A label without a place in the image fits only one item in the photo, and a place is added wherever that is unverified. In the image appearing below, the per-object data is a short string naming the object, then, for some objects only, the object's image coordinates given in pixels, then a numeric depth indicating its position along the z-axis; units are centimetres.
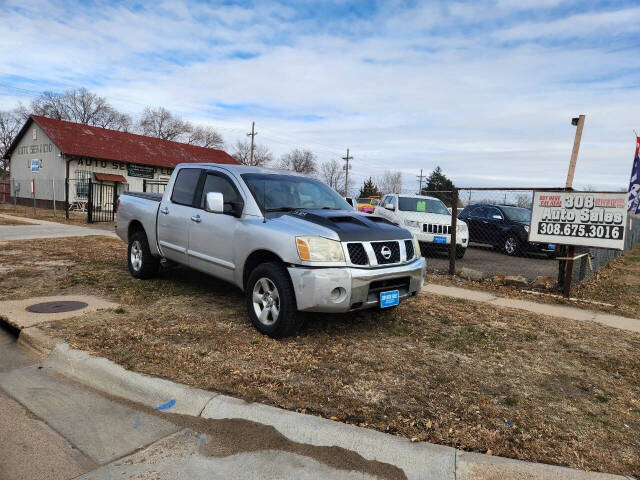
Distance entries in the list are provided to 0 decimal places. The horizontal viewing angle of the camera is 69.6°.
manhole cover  545
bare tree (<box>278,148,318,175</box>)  8475
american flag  1412
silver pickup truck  437
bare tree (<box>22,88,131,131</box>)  6022
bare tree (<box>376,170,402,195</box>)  8969
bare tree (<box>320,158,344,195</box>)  9068
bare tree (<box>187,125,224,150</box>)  6919
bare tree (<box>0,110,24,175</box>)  6028
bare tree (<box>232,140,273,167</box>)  7816
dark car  1365
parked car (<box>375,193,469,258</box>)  1180
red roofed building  2914
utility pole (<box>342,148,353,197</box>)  6599
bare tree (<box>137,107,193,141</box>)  6862
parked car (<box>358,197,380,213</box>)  1324
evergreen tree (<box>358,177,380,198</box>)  5748
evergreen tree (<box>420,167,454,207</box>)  5841
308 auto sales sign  711
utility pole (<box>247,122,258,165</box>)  5231
